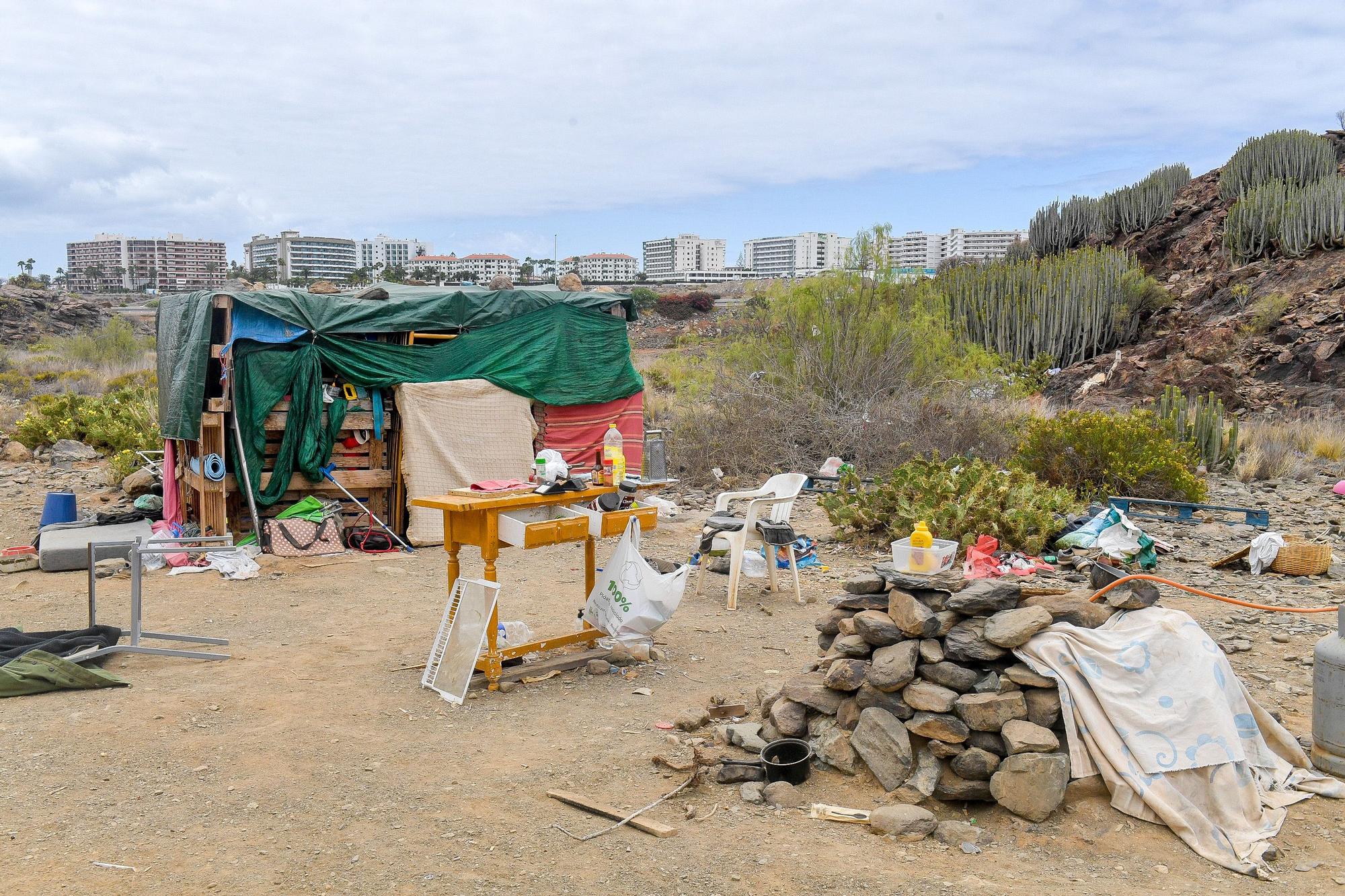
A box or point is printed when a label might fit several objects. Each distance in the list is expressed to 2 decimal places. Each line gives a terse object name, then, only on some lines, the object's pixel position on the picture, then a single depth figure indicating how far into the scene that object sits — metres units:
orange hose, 4.44
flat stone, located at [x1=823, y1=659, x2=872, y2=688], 4.33
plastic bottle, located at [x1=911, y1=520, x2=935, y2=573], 5.17
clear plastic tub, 5.15
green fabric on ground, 5.16
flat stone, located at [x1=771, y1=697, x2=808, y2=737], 4.44
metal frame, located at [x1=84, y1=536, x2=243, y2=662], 5.70
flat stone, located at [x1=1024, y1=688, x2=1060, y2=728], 4.04
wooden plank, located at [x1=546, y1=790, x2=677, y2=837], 3.71
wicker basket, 7.29
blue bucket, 9.58
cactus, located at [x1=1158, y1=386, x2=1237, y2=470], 12.45
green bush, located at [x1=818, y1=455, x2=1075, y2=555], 8.08
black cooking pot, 4.17
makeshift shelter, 8.89
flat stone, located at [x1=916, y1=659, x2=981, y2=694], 4.12
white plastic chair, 7.23
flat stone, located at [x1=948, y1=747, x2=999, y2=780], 3.91
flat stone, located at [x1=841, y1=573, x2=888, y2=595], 4.69
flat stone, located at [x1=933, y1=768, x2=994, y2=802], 3.93
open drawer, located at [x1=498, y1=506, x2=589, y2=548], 5.34
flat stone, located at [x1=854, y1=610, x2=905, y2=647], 4.36
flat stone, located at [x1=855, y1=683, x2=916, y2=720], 4.23
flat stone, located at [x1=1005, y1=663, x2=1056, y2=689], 4.06
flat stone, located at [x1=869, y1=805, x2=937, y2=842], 3.70
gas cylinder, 4.03
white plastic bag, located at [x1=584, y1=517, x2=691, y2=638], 5.52
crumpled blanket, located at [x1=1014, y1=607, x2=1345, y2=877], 3.71
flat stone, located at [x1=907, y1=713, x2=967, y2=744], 4.00
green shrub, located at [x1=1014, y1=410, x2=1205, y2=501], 9.93
